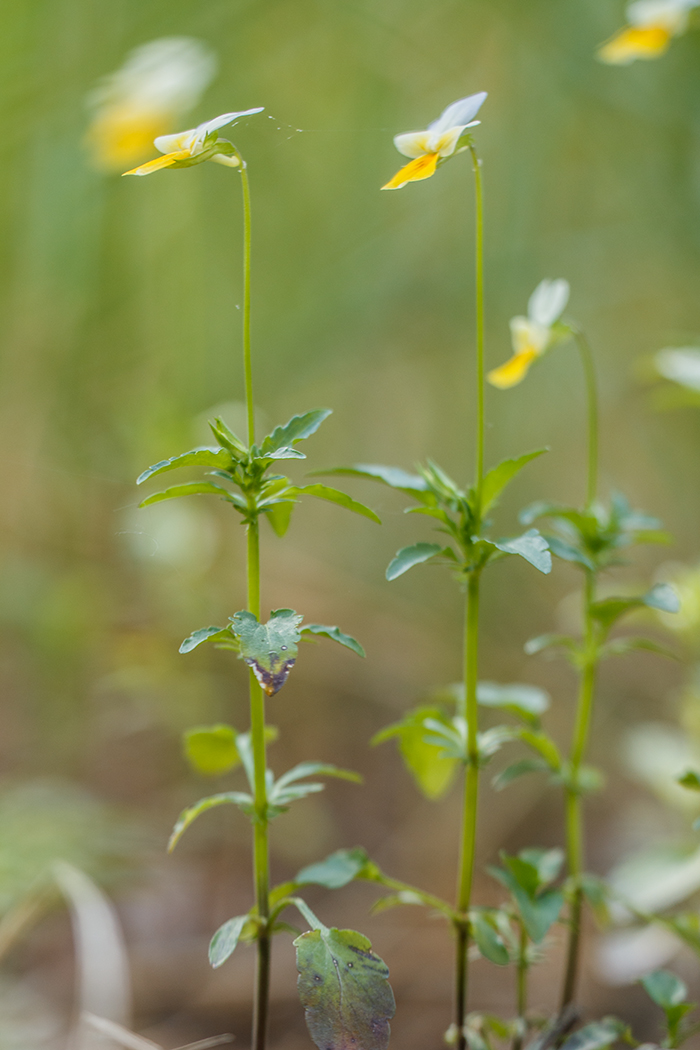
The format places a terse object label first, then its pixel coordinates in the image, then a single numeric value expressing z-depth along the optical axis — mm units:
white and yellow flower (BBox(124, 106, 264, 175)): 409
